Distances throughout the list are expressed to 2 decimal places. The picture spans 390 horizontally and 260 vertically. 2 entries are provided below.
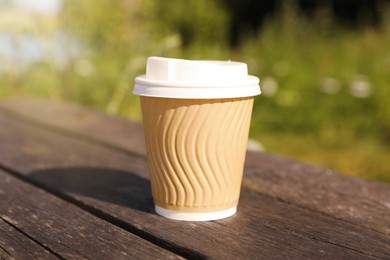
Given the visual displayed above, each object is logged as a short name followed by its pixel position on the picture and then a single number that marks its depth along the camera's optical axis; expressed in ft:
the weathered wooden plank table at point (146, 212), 1.63
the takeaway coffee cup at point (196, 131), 1.73
